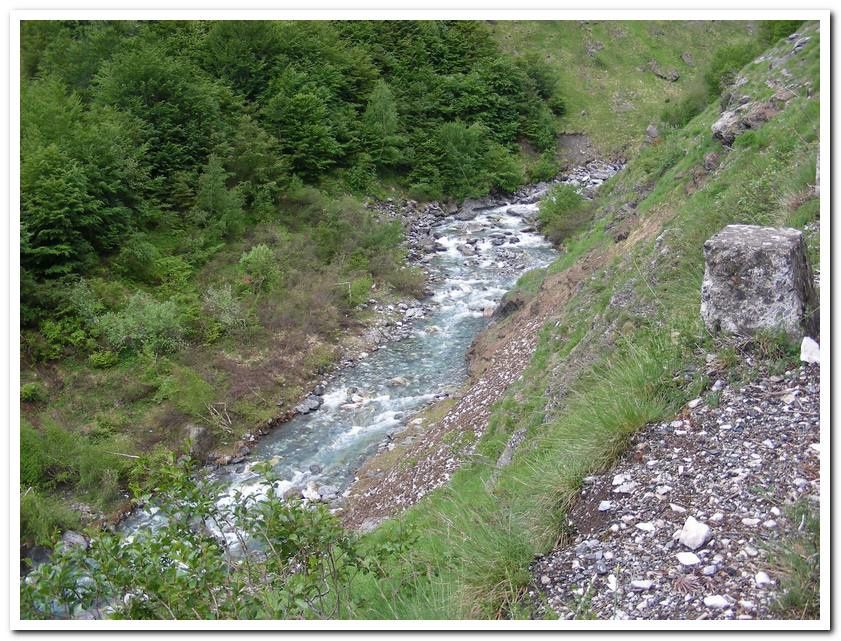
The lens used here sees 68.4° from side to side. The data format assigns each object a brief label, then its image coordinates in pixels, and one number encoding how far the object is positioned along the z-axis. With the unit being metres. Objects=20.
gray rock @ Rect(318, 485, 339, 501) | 15.61
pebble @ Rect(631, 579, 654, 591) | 4.82
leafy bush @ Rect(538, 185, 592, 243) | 31.83
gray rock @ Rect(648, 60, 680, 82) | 63.22
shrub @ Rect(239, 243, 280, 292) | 26.78
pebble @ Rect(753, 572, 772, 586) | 4.45
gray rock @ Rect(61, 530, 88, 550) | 14.59
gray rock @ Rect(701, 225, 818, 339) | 6.36
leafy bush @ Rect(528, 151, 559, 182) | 45.44
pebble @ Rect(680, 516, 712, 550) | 4.95
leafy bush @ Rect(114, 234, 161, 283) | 24.84
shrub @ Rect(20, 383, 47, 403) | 19.45
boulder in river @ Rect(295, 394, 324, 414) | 20.56
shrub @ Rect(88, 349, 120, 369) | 21.28
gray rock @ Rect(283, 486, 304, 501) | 15.55
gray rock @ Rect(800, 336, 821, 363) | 6.18
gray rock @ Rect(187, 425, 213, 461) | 18.30
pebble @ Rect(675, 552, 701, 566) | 4.84
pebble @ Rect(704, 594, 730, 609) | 4.41
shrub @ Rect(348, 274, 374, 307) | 27.30
